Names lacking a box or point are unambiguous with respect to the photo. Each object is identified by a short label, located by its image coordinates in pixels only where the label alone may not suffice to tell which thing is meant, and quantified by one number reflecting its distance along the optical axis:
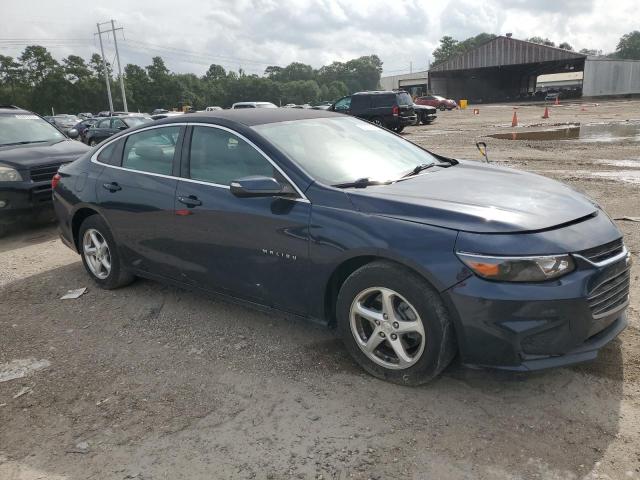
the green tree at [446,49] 137.10
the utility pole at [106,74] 61.76
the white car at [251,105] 28.48
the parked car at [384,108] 23.44
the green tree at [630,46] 134.12
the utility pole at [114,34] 65.88
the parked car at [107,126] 19.23
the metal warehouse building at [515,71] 60.00
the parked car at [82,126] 26.39
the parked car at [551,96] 59.78
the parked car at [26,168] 7.14
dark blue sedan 2.78
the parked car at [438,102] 51.91
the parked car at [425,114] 29.66
